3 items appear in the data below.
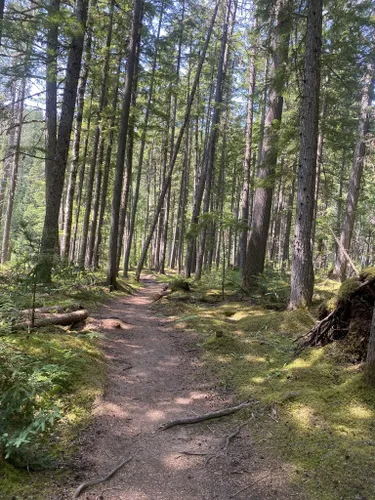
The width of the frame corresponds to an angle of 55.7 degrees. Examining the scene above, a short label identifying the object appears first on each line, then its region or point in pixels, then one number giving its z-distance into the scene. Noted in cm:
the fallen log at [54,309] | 642
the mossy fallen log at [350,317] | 524
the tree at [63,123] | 1012
